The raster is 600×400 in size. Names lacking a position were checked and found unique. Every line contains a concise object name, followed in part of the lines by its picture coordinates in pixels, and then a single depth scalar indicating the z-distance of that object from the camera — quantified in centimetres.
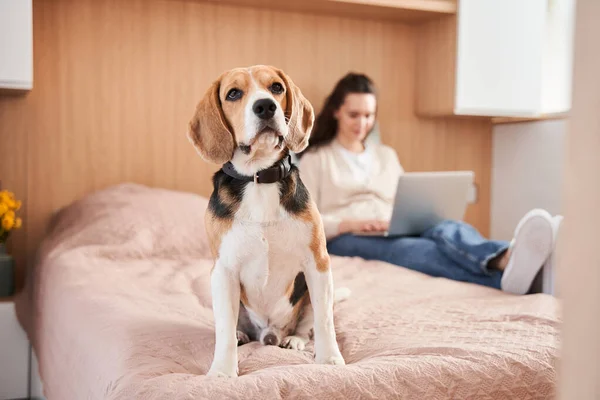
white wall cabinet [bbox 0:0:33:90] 214
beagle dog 112
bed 105
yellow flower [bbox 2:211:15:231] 224
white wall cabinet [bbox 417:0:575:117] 296
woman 181
